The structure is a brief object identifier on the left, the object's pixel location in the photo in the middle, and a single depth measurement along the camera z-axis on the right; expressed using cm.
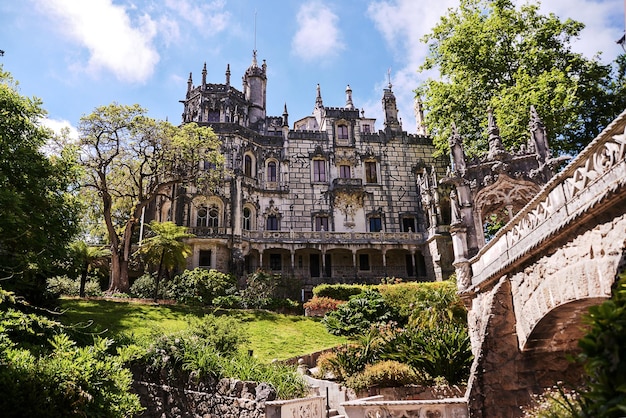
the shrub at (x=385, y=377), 1195
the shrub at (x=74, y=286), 2794
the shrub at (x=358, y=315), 2297
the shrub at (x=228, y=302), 2670
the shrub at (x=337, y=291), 2956
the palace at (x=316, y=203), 3503
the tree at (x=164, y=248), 2744
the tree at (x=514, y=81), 2297
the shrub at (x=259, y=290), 2731
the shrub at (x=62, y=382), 681
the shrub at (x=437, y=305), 1869
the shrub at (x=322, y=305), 2759
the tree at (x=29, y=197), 1288
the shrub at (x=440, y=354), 1195
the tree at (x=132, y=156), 2745
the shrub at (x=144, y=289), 2741
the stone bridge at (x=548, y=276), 591
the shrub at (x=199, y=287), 2744
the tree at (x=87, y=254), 2553
